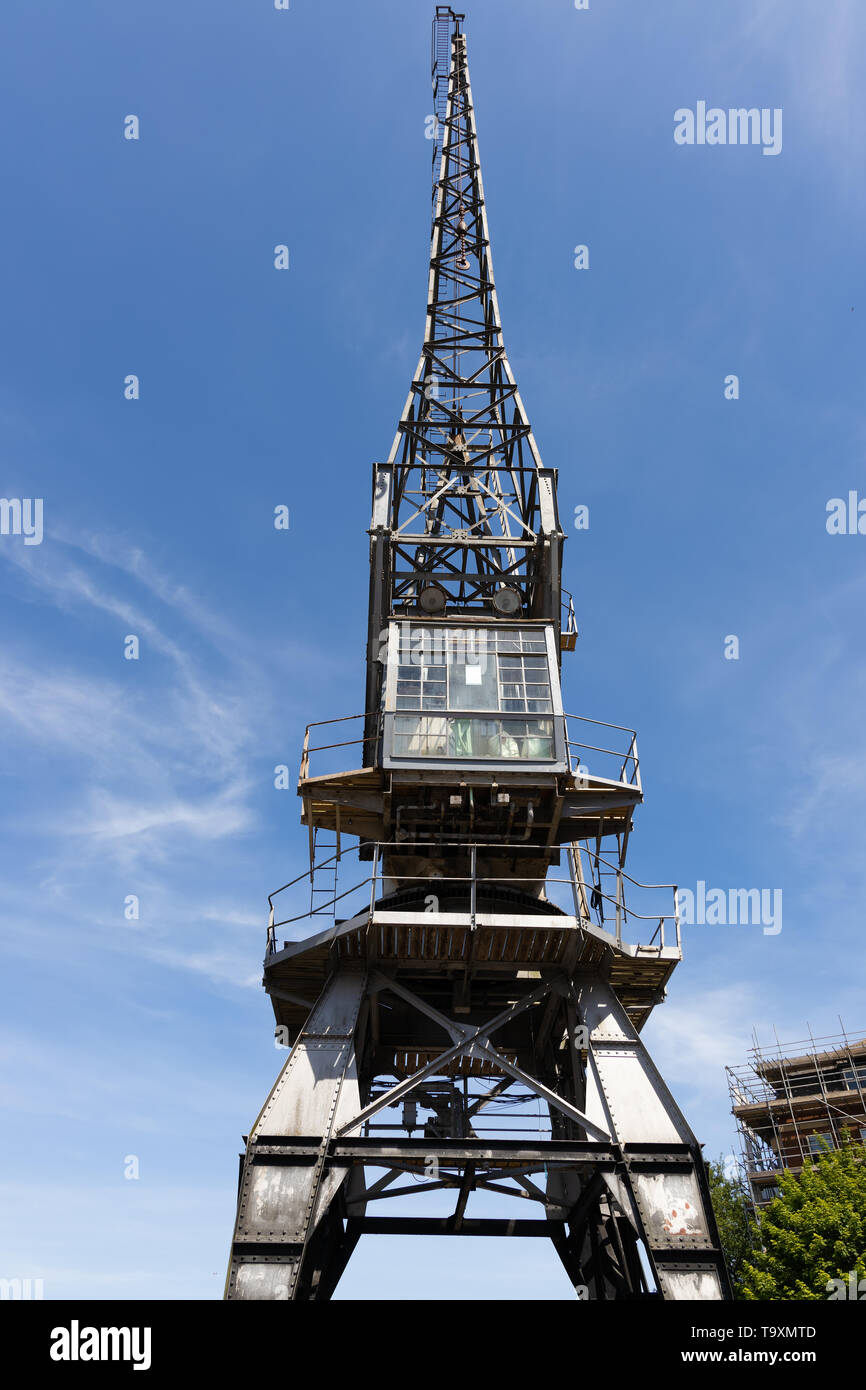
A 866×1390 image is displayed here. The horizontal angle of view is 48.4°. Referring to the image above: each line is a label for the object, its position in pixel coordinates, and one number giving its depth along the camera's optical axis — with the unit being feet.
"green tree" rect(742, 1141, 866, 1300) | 78.02
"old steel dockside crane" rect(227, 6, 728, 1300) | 44.91
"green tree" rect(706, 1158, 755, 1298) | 115.85
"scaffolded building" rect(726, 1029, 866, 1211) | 127.34
